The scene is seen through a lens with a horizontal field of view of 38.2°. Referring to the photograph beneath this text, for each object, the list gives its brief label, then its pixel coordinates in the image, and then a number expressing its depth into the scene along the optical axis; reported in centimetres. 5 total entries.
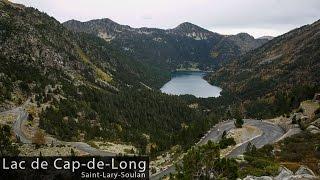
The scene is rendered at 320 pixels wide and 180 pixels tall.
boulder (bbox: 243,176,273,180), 5780
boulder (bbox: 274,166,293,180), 6098
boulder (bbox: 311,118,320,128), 12414
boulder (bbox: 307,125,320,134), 11284
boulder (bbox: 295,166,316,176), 6266
